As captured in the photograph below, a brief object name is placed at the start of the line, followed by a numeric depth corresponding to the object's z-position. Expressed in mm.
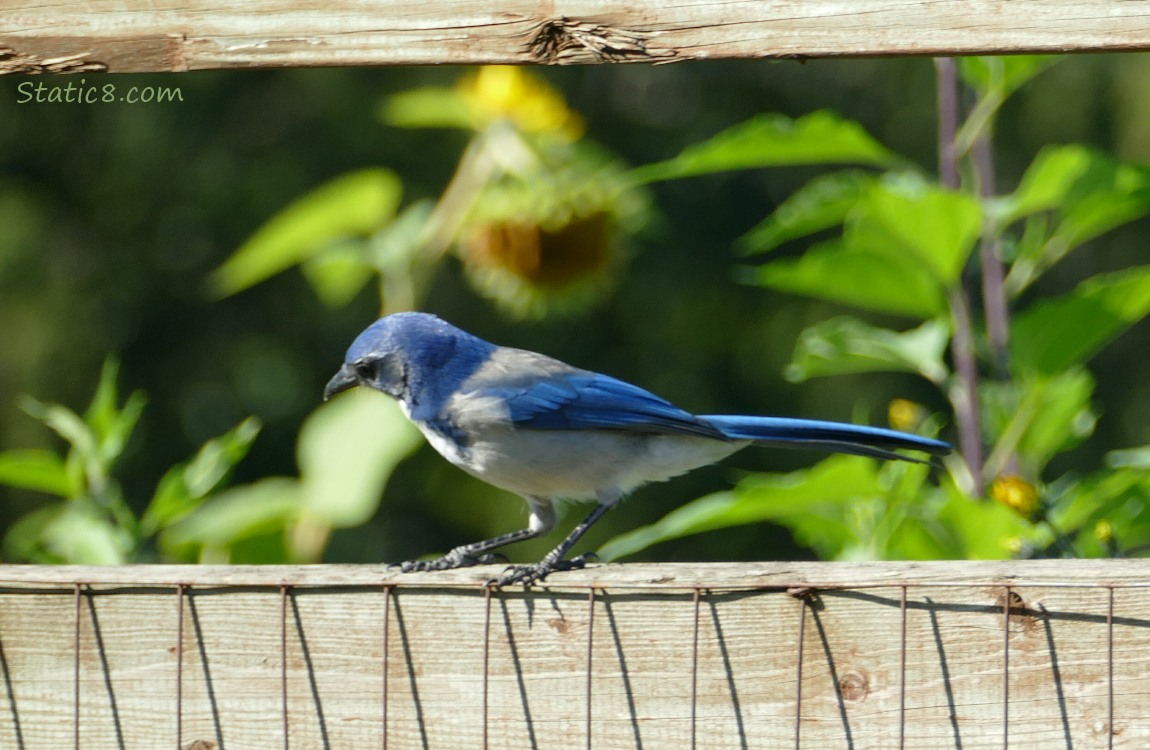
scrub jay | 6582
